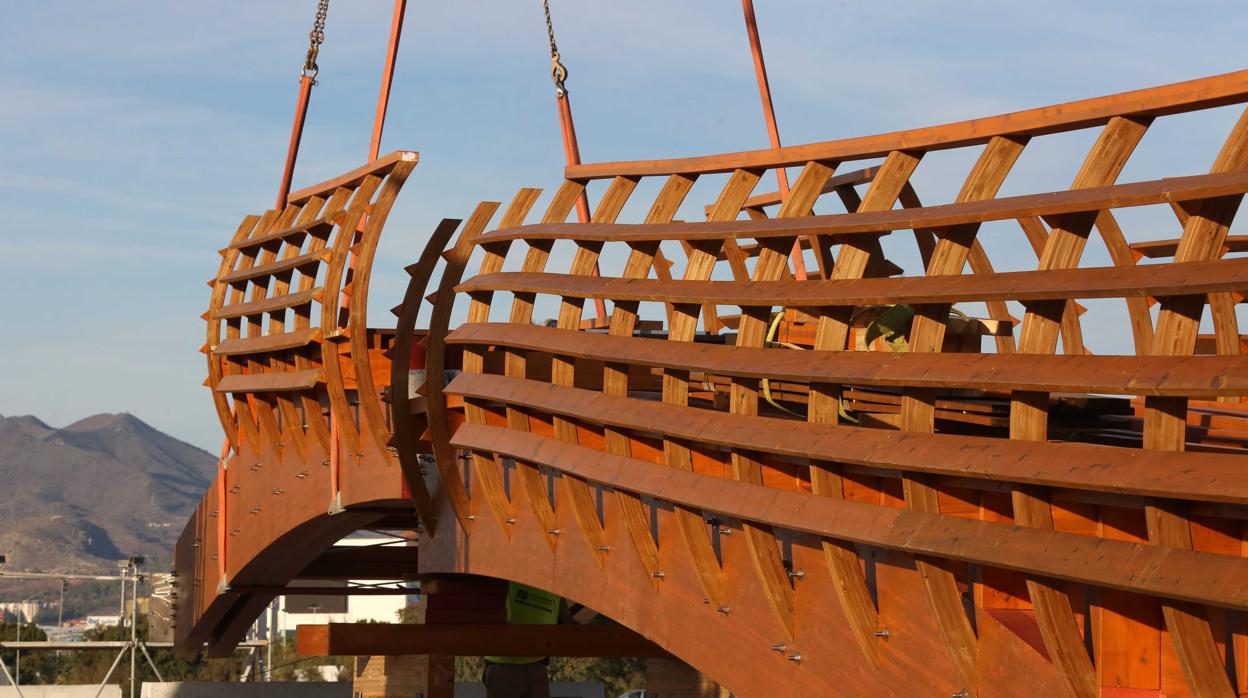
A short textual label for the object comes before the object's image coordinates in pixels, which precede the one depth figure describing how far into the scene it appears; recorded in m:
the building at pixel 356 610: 92.52
